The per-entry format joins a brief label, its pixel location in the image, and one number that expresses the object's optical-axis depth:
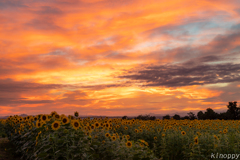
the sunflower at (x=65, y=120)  6.26
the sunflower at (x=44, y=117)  6.93
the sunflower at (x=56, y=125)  5.94
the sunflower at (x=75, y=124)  6.11
